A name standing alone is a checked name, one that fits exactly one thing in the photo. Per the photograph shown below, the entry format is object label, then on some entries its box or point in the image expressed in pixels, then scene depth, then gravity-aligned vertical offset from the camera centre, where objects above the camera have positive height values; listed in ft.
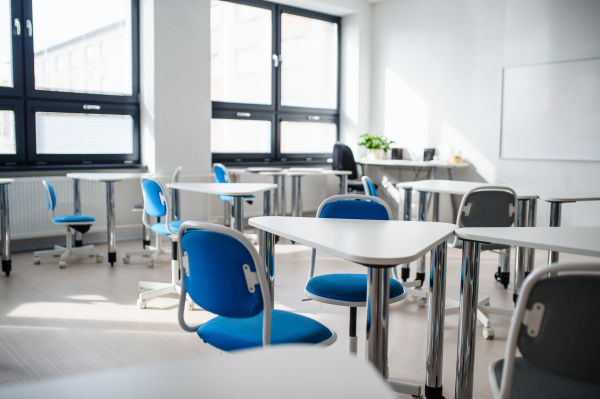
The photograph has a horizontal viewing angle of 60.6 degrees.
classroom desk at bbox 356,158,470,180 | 21.71 -0.42
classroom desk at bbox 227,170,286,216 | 20.67 -1.10
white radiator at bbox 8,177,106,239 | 16.47 -1.81
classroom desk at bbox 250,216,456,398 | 5.73 -1.08
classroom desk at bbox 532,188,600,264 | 11.18 -0.92
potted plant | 24.52 +0.43
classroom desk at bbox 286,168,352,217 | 20.53 -1.21
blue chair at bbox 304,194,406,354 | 7.08 -1.91
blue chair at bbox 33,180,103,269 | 15.43 -2.46
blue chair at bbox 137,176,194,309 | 11.87 -1.81
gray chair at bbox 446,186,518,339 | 10.36 -1.12
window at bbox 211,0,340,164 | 22.50 +3.32
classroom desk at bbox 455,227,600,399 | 6.71 -1.72
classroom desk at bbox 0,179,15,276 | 13.89 -2.19
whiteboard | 18.56 +1.71
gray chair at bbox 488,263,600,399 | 3.80 -1.28
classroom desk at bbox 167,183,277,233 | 11.92 -0.89
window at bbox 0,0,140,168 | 16.90 +2.38
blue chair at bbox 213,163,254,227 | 18.22 -1.73
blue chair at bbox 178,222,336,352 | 5.34 -1.47
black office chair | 23.68 -0.38
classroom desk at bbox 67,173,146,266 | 15.55 -1.64
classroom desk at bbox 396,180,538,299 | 11.53 -1.24
